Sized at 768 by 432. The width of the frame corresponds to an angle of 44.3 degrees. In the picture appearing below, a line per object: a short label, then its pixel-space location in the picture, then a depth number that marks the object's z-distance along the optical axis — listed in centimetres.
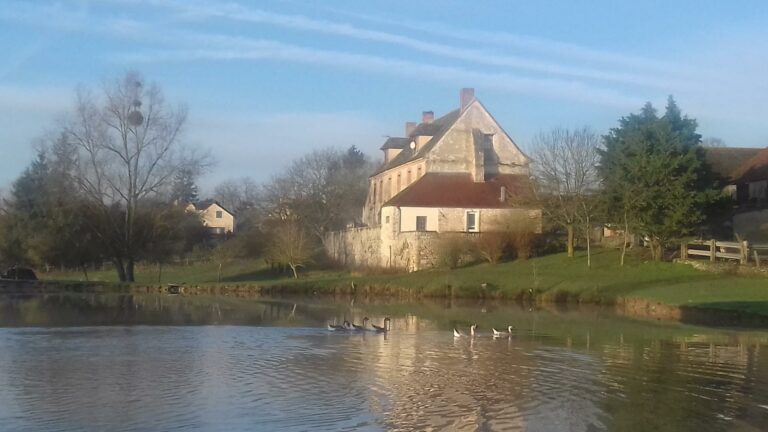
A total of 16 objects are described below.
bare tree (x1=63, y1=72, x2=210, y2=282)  5812
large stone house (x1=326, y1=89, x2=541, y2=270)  5856
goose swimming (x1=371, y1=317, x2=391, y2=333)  2726
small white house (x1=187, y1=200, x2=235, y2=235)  11677
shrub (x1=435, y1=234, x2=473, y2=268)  5531
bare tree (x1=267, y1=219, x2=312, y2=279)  6216
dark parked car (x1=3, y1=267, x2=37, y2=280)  6129
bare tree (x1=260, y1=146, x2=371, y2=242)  7956
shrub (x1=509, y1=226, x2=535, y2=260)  5500
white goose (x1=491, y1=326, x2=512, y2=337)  2594
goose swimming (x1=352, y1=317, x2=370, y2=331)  2744
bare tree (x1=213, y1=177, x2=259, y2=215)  13238
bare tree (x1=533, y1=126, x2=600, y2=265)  5384
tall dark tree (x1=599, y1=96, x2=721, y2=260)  4795
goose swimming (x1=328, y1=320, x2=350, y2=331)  2764
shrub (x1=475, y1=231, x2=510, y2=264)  5453
